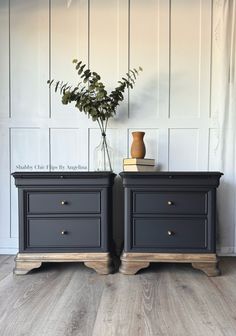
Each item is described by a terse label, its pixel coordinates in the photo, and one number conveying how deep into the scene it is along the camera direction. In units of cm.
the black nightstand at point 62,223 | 200
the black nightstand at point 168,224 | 197
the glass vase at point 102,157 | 227
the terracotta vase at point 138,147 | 221
